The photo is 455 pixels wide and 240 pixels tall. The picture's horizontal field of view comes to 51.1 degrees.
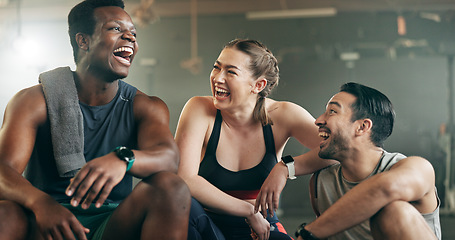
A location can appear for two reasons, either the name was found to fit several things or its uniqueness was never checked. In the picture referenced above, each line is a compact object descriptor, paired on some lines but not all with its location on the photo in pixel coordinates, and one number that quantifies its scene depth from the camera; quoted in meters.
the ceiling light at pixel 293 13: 4.87
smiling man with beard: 1.36
